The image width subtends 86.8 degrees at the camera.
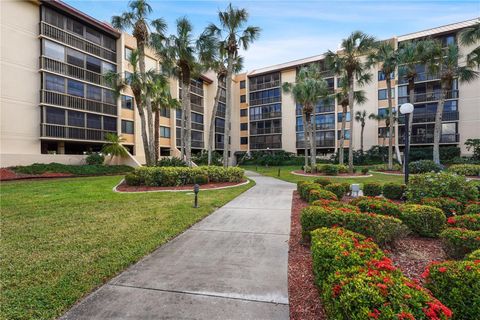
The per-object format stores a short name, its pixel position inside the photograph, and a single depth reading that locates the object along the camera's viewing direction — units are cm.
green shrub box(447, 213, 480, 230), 506
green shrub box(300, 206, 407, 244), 493
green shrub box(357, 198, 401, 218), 607
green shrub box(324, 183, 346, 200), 1026
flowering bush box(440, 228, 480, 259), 414
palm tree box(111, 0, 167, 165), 1759
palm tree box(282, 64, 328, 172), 2417
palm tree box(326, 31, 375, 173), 2311
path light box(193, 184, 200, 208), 888
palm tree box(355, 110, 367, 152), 3521
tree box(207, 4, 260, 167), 1848
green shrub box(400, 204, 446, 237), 558
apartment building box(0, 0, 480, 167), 2139
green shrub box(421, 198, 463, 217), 663
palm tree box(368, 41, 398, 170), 2358
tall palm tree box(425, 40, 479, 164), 2233
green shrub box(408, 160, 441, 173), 2128
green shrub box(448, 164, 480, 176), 1978
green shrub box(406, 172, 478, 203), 765
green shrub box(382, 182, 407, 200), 1013
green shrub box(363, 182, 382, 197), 1097
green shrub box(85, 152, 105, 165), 2471
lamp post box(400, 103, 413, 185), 975
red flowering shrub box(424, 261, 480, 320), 257
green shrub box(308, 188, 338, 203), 800
